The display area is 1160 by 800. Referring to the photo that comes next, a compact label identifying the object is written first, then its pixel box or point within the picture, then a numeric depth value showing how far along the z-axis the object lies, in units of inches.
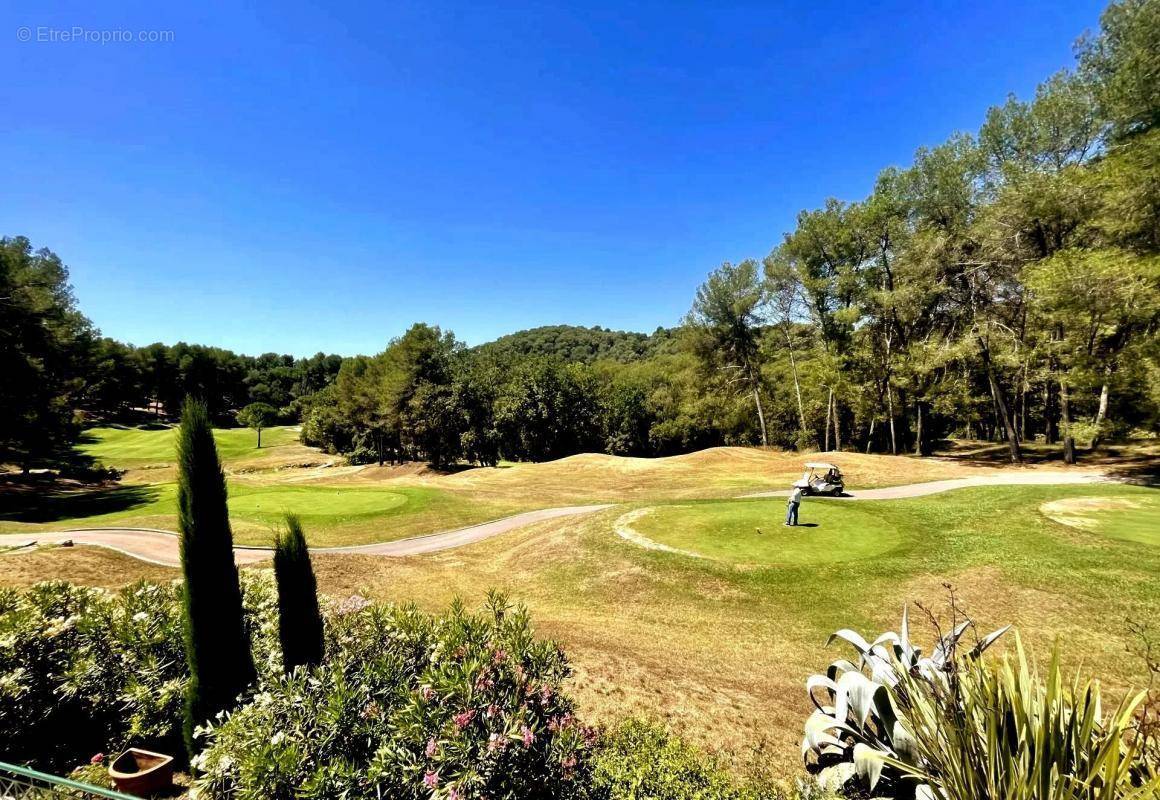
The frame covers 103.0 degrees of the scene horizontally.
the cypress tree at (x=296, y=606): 283.1
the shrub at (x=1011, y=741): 139.2
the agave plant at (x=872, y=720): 191.8
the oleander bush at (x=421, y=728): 171.0
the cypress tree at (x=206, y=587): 273.6
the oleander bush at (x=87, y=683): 280.7
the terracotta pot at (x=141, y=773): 237.8
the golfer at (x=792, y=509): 625.0
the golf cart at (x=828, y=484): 852.6
